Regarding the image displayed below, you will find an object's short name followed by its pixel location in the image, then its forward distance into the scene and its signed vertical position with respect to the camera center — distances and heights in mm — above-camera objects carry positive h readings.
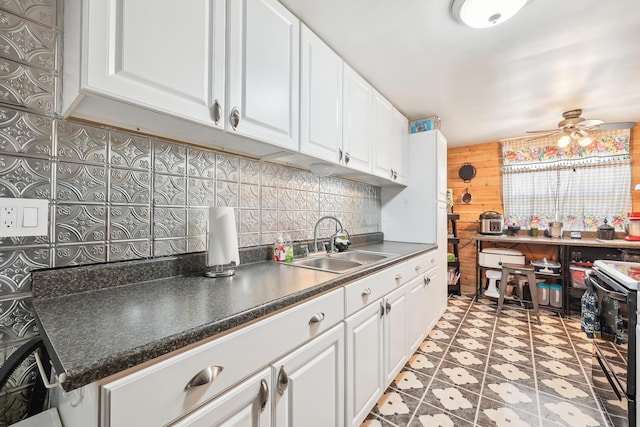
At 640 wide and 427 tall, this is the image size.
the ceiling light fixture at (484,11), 1273 +1034
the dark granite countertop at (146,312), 522 -265
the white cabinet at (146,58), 748 +510
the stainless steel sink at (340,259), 1761 -294
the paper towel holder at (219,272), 1176 -247
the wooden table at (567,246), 2799 -300
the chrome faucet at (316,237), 1891 -144
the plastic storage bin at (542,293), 3156 -895
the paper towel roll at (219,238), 1147 -88
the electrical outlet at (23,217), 793 +2
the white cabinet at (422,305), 1938 -731
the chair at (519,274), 2932 -668
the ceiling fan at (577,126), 2486 +897
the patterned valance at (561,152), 3160 +857
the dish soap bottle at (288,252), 1603 -208
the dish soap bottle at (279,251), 1576 -199
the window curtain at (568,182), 3158 +468
